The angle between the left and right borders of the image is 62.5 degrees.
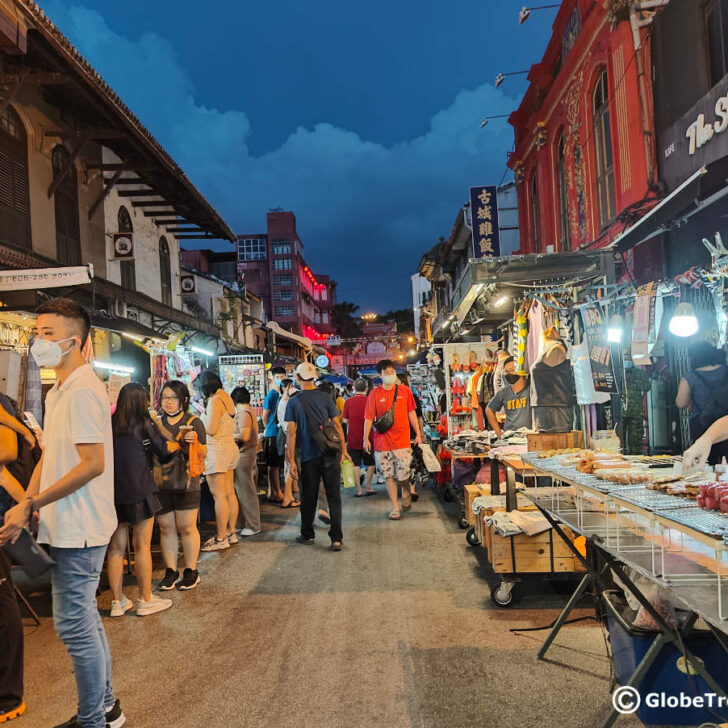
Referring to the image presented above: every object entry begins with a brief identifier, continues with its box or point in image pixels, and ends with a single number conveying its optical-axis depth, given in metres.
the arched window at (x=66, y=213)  11.79
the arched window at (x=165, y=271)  17.72
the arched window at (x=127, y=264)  14.75
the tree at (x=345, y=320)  89.69
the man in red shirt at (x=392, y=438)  8.91
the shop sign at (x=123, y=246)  13.59
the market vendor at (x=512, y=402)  8.72
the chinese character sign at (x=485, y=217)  15.40
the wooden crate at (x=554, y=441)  6.13
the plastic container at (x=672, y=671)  2.93
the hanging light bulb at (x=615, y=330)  5.94
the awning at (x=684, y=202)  4.71
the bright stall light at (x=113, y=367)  8.48
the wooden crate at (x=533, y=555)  5.04
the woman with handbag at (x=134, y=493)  5.05
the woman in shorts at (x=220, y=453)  7.11
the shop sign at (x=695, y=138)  6.17
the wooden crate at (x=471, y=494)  7.08
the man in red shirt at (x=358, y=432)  11.18
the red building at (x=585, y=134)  8.44
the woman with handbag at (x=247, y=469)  8.21
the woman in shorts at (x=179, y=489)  5.68
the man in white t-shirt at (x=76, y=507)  3.05
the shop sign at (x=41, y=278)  6.98
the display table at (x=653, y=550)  2.32
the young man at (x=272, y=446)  10.72
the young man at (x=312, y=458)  7.41
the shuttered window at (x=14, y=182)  9.91
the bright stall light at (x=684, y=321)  4.91
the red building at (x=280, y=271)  67.94
